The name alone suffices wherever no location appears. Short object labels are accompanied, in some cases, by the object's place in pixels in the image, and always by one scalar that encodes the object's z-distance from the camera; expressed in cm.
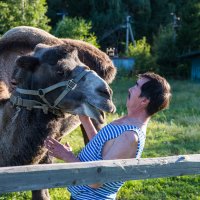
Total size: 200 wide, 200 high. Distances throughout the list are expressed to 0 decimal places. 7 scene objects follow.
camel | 452
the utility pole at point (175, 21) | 4534
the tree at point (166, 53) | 4066
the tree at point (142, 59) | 3891
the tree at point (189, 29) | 4034
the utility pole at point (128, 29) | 4602
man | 348
